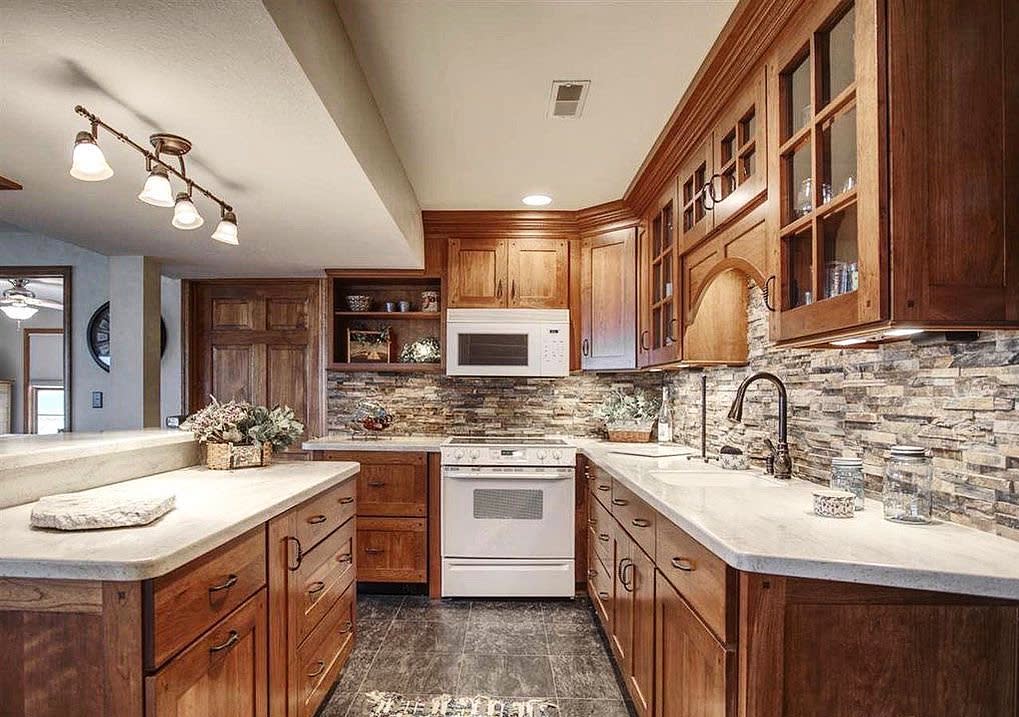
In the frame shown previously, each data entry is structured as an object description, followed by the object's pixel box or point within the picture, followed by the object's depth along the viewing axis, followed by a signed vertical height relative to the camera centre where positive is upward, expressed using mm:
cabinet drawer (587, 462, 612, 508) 2892 -614
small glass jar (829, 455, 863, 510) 1713 -321
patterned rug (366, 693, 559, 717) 2312 -1324
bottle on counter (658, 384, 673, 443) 3797 -354
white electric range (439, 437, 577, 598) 3531 -911
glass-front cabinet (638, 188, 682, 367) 2916 +390
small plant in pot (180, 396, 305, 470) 2377 -268
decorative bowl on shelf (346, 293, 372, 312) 4172 +424
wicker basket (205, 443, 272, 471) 2395 -363
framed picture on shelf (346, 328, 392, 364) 4180 +122
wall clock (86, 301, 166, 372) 4371 +204
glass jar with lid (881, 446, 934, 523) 1452 -295
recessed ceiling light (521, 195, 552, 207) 3664 +1002
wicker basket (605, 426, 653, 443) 3787 -440
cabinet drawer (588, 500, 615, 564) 2849 -847
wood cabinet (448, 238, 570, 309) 4031 +634
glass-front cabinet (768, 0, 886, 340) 1249 +453
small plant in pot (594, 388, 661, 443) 3797 -340
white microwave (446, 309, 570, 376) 3920 +144
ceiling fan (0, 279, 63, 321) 5555 +602
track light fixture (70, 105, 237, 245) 1543 +529
